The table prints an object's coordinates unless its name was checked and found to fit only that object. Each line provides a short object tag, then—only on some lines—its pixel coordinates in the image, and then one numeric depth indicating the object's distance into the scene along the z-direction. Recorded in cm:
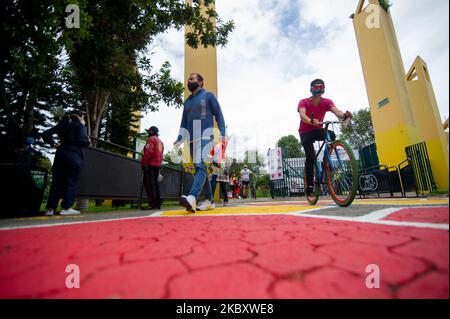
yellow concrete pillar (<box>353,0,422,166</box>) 940
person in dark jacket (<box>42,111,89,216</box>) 372
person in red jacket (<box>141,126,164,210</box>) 530
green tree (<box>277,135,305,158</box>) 4575
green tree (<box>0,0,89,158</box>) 363
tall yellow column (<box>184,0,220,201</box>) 1328
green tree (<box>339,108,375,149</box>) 2736
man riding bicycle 364
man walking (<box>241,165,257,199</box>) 1558
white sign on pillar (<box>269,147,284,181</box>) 1314
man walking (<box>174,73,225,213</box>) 328
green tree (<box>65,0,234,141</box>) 560
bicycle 291
